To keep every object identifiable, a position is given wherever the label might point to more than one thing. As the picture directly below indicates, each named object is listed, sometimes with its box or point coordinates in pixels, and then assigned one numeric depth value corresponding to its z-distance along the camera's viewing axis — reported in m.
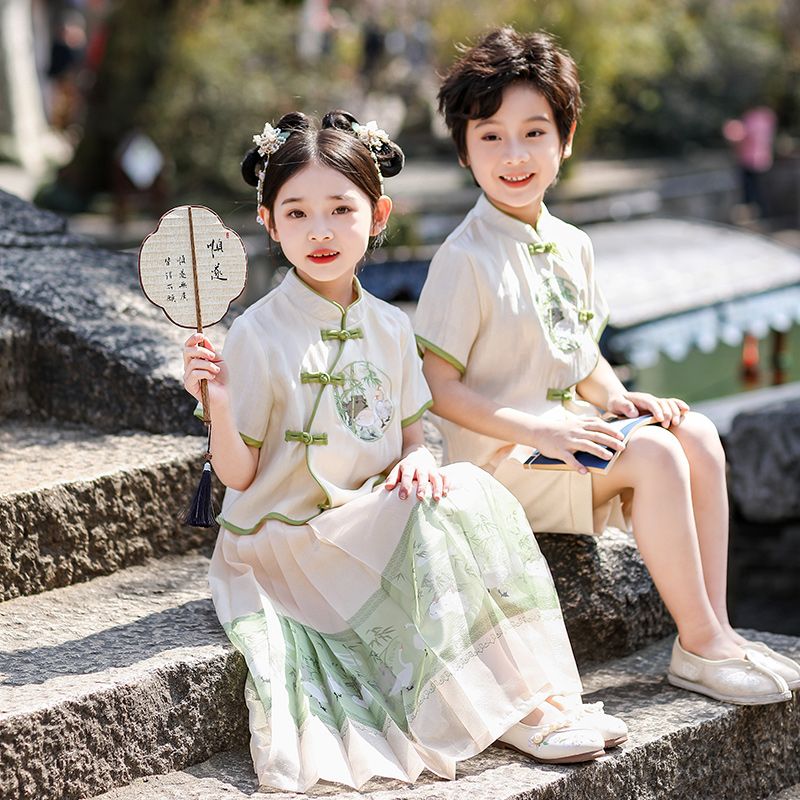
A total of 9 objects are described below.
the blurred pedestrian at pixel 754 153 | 14.66
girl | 2.36
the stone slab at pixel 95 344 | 3.30
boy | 2.69
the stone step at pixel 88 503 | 2.74
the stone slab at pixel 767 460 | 4.77
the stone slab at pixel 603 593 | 2.93
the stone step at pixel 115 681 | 2.19
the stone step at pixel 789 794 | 2.84
